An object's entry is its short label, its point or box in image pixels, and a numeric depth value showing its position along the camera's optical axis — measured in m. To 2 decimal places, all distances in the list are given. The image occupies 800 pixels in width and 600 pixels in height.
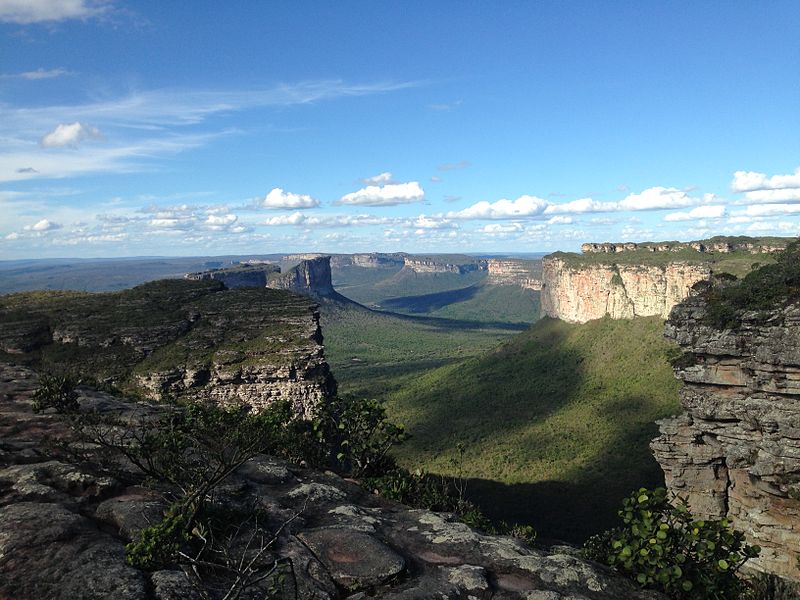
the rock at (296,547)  7.83
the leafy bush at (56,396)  16.78
